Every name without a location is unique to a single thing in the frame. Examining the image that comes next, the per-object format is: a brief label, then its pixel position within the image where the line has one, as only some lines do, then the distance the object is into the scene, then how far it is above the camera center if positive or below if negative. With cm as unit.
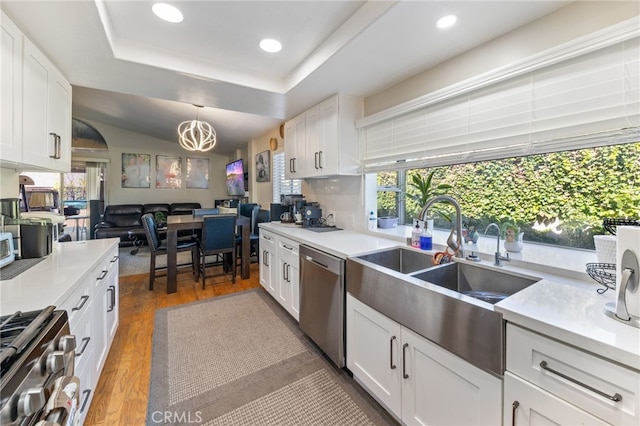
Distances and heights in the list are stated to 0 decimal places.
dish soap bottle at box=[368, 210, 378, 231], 265 -10
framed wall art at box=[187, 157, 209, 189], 781 +117
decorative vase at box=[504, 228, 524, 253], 161 -18
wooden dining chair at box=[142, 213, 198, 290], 342 -48
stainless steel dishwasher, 188 -69
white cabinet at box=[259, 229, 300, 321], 250 -62
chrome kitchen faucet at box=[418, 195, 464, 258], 161 -5
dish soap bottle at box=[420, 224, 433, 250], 192 -21
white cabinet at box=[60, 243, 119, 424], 133 -67
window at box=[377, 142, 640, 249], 135 +13
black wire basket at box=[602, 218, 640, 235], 117 -5
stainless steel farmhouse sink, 104 -43
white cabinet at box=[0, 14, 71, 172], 143 +68
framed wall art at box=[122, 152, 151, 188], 697 +111
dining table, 340 -42
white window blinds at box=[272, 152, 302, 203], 486 +61
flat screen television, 661 +89
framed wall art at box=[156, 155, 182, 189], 738 +113
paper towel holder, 86 -24
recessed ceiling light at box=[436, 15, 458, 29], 148 +110
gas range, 69 -47
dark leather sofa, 573 -14
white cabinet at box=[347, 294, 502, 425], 107 -80
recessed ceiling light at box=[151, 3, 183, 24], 162 +126
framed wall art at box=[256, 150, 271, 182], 532 +95
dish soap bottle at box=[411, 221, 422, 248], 196 -18
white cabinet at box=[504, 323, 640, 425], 75 -55
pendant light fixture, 423 +123
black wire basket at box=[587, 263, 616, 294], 105 -25
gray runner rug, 156 -117
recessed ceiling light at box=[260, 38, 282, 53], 197 +128
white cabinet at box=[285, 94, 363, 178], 259 +78
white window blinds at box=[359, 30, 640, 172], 118 +56
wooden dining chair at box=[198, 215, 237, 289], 351 -34
